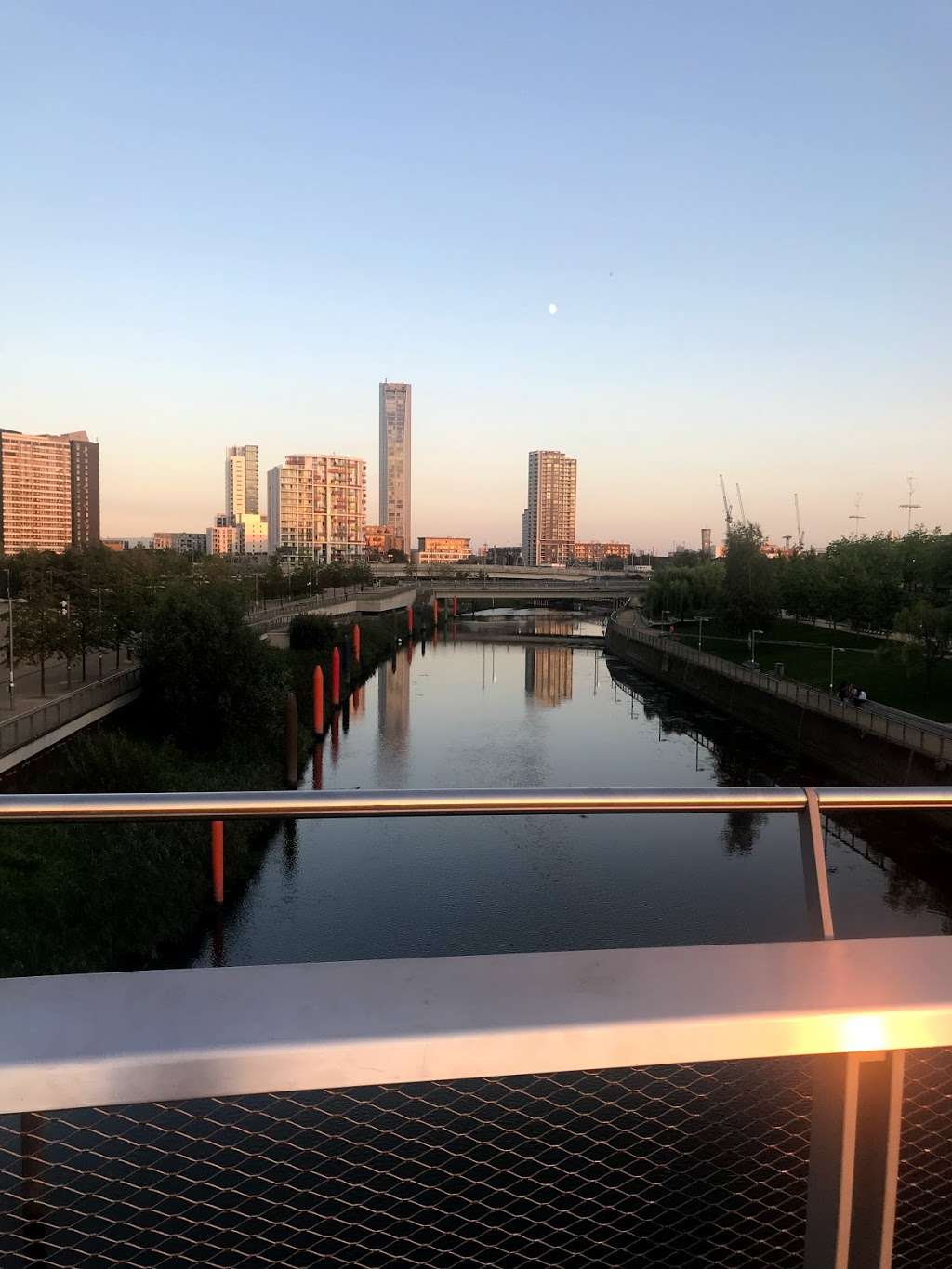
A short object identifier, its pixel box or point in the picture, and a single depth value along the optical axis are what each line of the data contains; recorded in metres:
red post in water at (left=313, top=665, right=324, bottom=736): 25.88
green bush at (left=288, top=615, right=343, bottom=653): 35.34
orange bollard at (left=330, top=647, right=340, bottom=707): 30.50
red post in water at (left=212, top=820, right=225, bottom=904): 12.58
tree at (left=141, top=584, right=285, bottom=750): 21.11
